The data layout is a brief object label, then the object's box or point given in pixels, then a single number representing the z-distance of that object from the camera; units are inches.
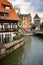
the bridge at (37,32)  1318.2
